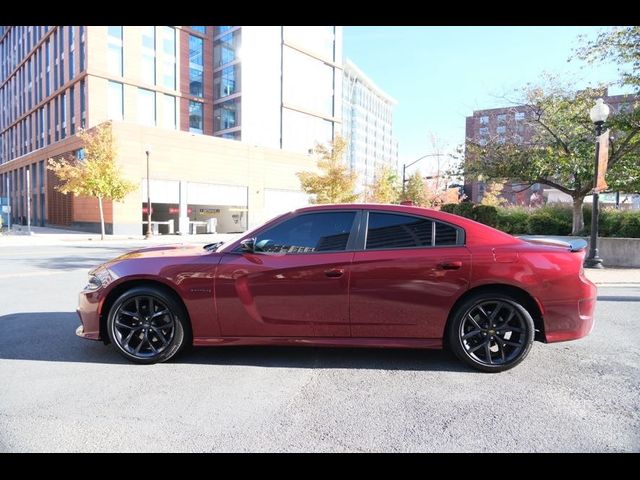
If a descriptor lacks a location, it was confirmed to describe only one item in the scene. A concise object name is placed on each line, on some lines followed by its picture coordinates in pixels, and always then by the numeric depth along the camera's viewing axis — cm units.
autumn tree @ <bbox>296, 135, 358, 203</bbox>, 2436
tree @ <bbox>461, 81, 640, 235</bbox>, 1307
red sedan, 371
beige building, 3209
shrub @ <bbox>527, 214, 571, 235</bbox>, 1453
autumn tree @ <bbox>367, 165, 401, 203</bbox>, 2962
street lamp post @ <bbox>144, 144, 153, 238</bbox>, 2536
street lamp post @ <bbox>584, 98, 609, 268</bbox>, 1038
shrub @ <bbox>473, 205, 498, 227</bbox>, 1566
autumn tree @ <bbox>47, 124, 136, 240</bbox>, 2344
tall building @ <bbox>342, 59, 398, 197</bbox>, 12075
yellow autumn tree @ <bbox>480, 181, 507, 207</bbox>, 4344
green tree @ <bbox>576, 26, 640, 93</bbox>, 1117
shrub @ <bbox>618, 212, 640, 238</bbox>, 1275
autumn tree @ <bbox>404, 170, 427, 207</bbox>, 3268
